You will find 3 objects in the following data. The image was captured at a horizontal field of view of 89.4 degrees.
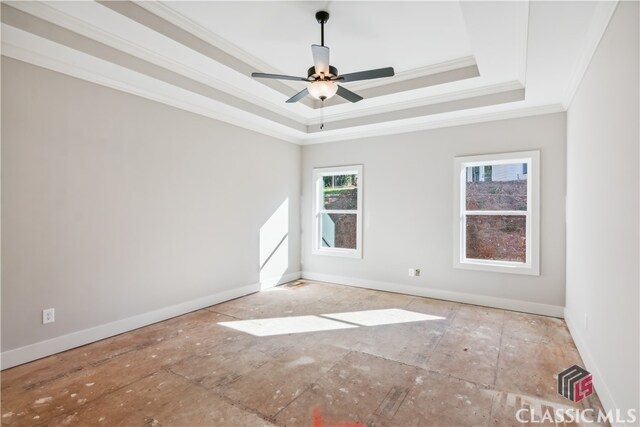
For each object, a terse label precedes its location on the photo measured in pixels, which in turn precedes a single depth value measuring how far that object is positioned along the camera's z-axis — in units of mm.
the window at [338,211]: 5488
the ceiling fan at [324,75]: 2611
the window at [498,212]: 4090
